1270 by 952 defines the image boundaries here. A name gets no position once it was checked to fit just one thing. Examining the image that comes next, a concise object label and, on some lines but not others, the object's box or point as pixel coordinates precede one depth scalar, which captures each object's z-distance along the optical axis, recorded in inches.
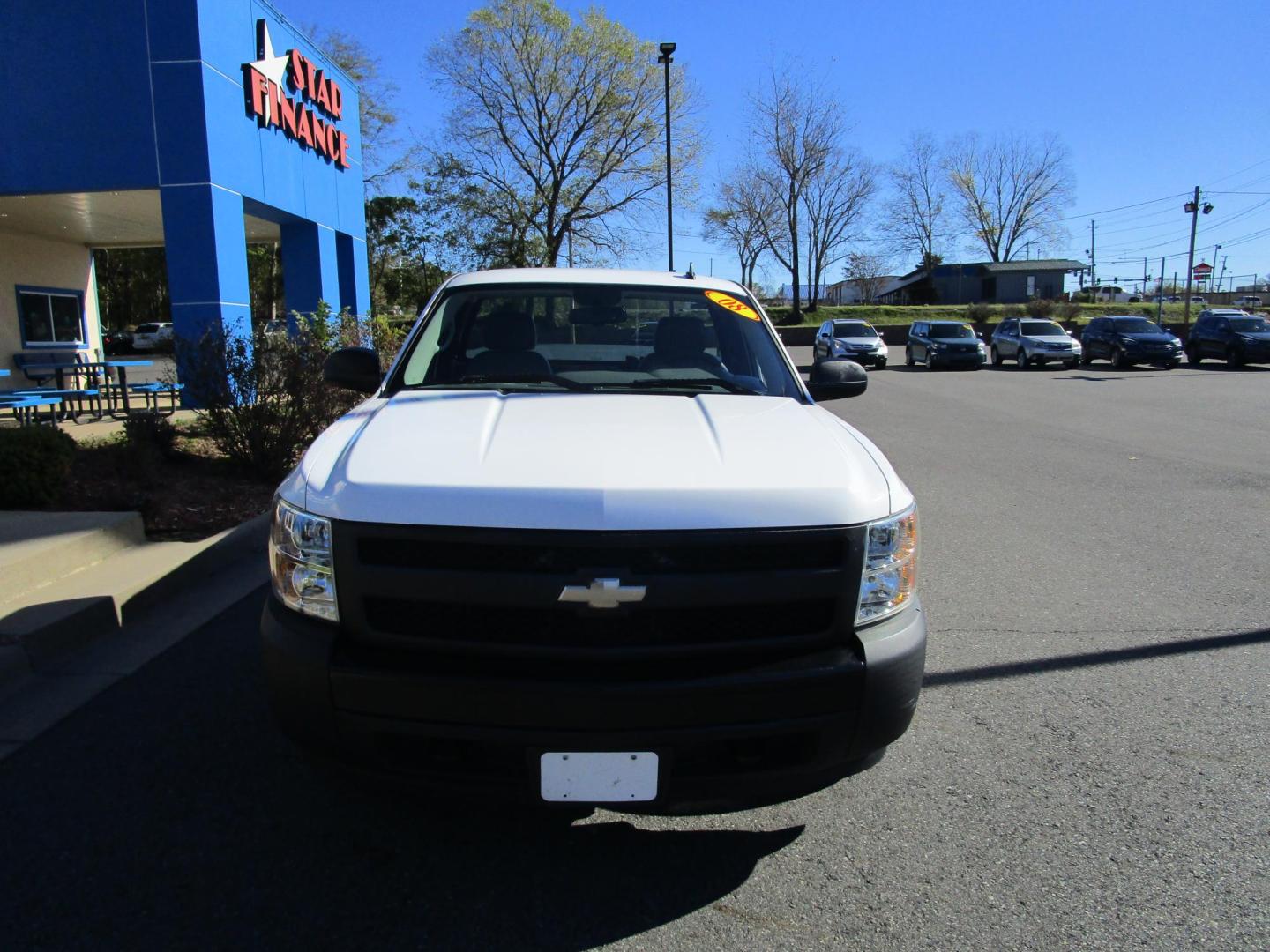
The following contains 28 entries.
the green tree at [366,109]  1695.4
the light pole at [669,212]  1090.1
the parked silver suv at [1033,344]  1110.4
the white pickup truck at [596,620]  89.1
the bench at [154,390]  542.3
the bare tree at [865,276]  3408.0
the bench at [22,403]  422.3
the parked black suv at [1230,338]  1026.1
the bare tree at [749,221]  2588.6
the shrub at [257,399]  304.2
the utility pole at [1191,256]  1760.3
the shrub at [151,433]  291.7
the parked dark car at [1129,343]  1040.2
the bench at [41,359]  602.9
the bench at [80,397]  456.1
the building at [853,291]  3752.5
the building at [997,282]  2923.2
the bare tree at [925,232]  3063.5
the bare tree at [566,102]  1523.1
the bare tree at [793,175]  2260.1
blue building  481.4
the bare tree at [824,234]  2618.1
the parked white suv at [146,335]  1651.3
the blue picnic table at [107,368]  535.2
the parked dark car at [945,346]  1141.1
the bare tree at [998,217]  3112.7
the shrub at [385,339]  534.9
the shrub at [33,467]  234.1
